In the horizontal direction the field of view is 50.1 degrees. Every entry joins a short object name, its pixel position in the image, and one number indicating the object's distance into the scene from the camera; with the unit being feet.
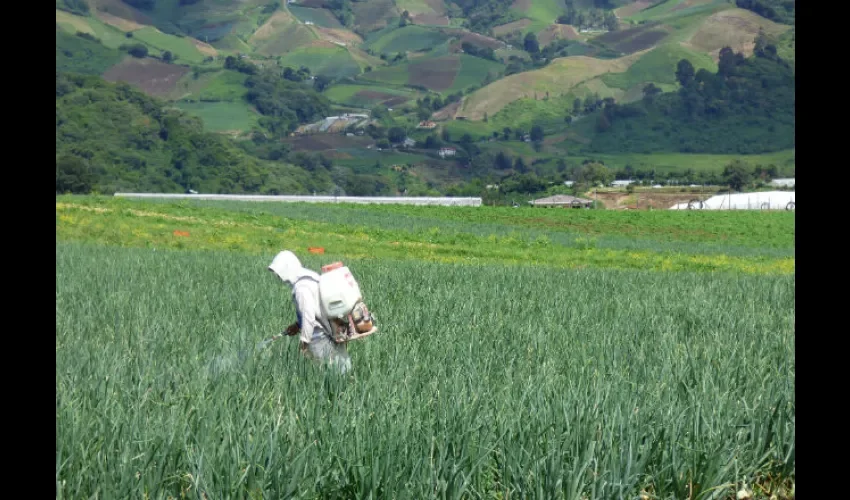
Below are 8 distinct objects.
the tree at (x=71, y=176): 265.95
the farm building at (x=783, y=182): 416.42
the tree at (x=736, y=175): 432.66
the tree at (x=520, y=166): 587.97
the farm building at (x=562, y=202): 314.92
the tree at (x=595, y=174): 428.89
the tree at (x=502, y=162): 608.31
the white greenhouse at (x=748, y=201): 287.07
